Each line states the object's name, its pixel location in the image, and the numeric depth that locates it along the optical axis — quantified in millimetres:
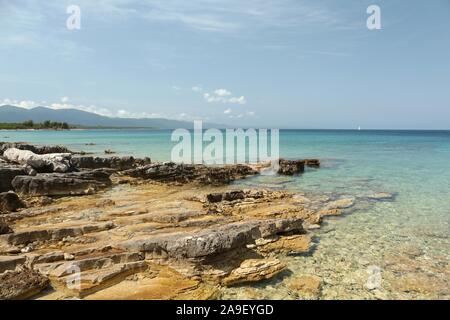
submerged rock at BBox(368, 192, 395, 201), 18006
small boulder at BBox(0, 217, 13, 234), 10086
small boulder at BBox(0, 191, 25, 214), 13461
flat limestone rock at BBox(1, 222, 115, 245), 9539
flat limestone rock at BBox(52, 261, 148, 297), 7125
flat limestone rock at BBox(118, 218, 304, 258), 8328
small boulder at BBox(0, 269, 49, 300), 6824
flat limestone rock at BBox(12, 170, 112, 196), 16719
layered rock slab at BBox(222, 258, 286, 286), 7949
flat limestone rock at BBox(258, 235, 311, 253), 10164
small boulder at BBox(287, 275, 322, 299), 7746
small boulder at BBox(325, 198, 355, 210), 15762
